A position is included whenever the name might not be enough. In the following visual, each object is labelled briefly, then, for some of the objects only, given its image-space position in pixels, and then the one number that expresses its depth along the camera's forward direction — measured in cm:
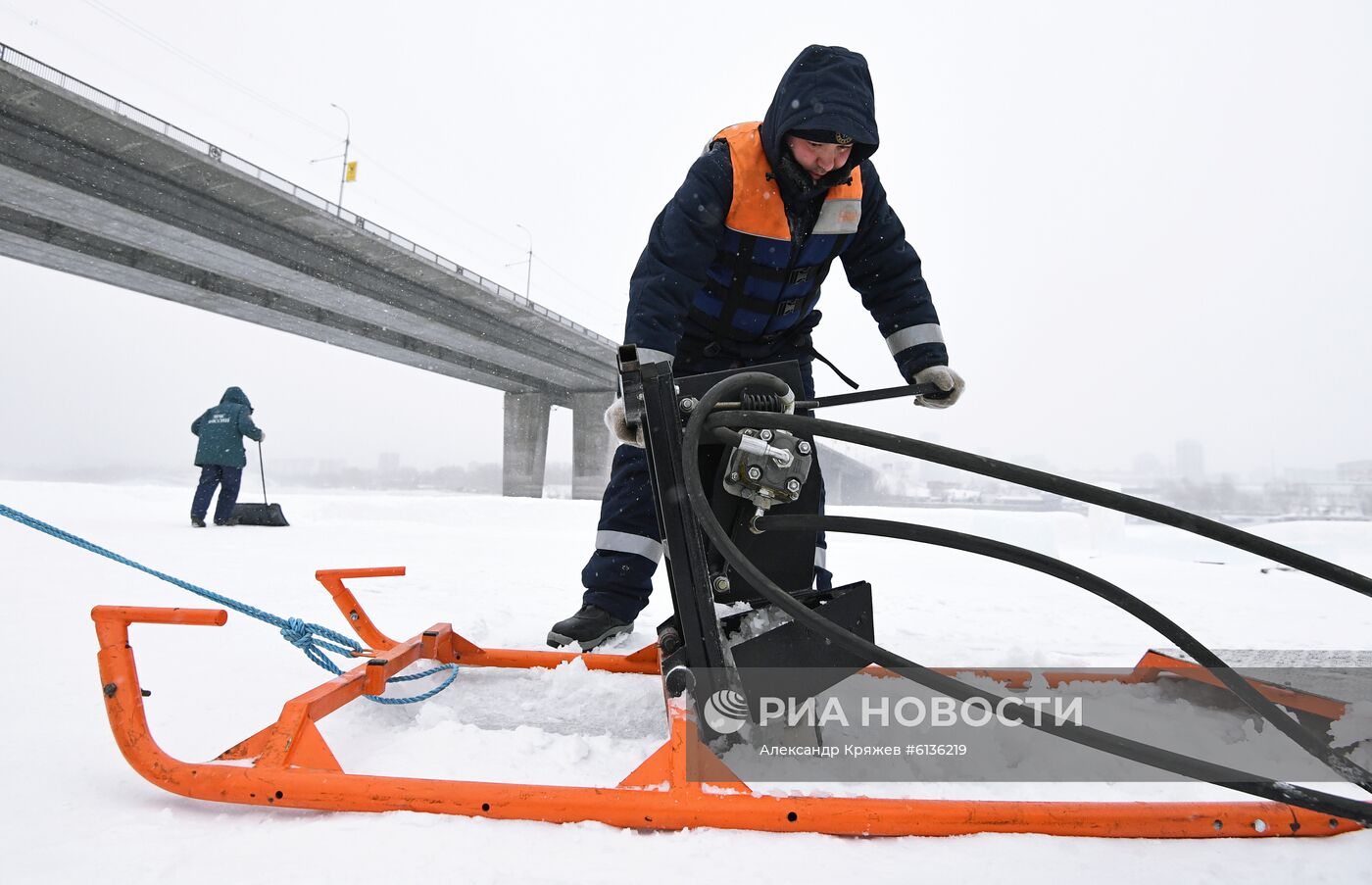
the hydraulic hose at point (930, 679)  90
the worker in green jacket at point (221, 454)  681
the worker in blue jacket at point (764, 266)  172
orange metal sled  94
